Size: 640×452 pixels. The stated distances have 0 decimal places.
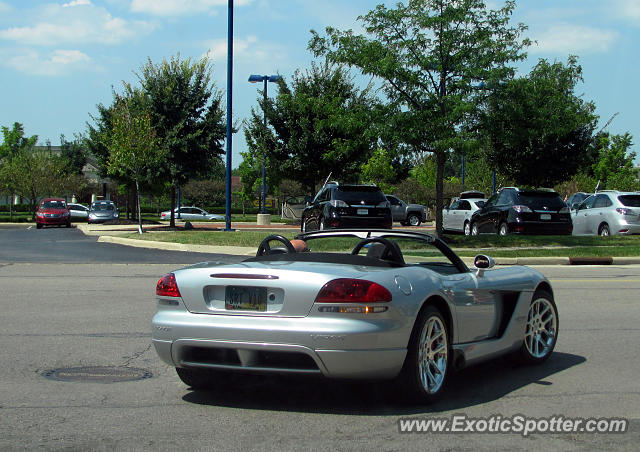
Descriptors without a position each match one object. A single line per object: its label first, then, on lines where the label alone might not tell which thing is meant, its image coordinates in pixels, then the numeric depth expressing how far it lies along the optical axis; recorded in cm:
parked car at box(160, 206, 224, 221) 6075
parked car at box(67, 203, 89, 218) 5809
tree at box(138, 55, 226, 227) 3309
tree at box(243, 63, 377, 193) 3553
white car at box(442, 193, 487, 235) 2894
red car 4150
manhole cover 642
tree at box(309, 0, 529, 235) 2152
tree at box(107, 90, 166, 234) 3022
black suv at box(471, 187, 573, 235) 2353
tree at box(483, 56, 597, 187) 2191
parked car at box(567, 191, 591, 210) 2860
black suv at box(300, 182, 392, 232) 2328
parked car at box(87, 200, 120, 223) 4444
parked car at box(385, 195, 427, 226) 4191
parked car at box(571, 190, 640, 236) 2406
